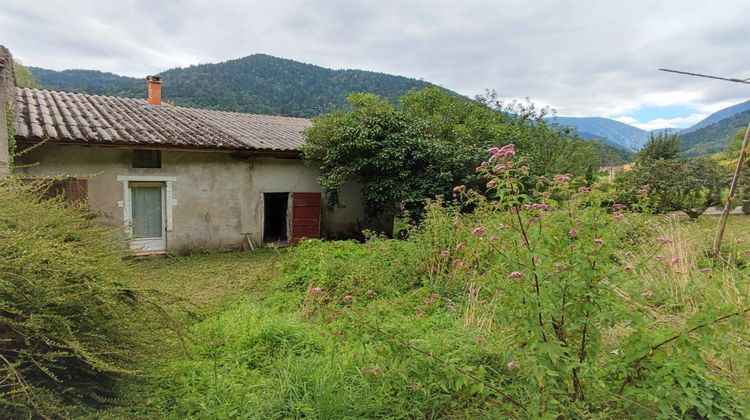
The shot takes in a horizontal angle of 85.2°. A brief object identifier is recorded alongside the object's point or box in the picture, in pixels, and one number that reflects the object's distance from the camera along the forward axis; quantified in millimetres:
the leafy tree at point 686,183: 15672
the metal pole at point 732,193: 4250
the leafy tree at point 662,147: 20188
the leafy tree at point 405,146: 9680
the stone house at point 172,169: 8078
